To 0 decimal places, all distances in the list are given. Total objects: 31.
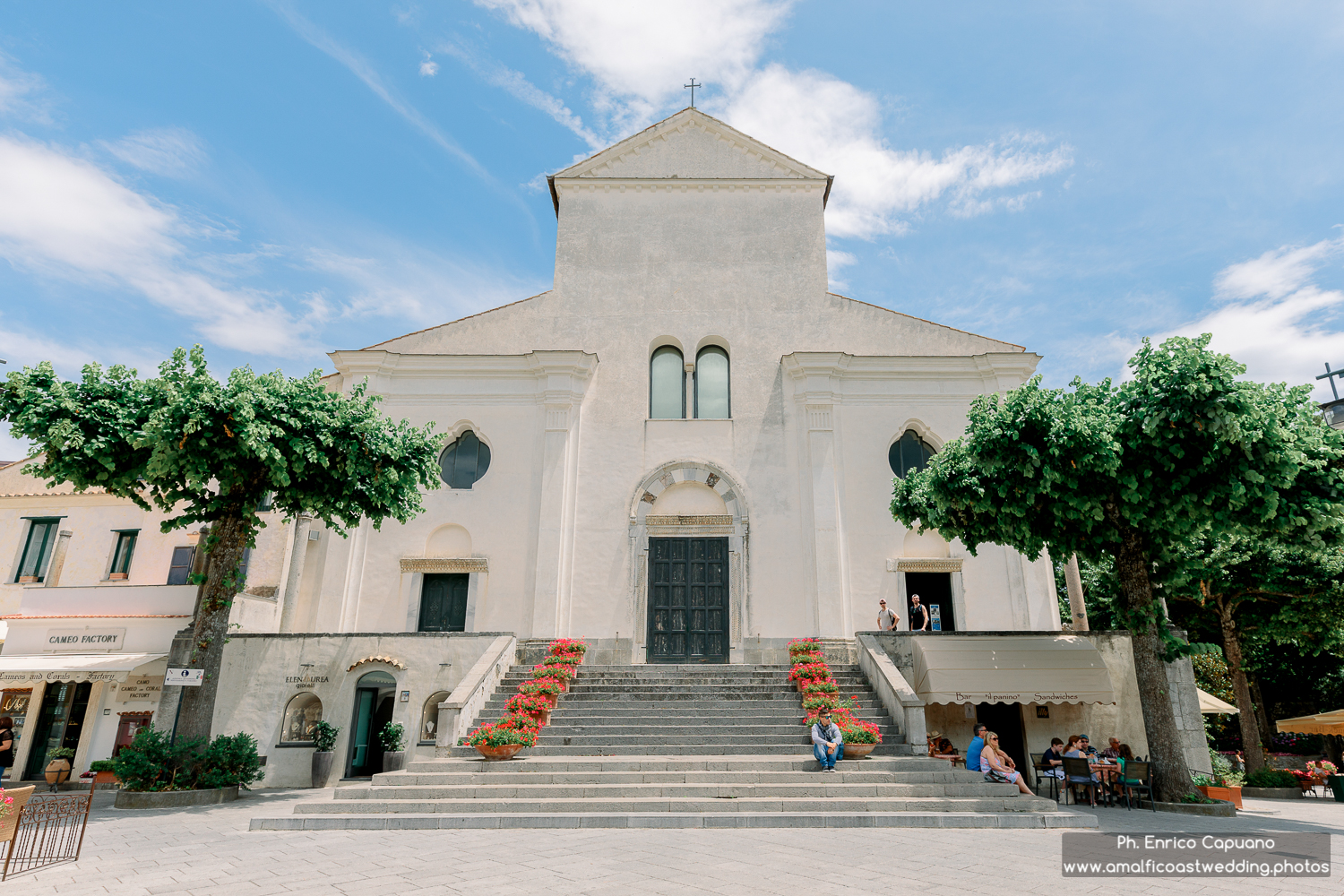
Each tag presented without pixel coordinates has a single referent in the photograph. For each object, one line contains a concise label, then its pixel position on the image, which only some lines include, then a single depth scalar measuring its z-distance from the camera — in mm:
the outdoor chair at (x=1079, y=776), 14133
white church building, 20125
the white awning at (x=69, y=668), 17906
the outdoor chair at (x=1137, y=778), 14031
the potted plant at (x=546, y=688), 15375
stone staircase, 11188
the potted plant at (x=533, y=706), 14664
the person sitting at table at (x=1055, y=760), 14745
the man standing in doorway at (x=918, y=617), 19906
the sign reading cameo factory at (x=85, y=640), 19578
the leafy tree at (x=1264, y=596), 22575
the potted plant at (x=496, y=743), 13328
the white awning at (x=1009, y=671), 15805
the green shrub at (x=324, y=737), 16672
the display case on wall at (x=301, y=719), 17375
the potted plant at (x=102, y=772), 17295
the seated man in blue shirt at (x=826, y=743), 12766
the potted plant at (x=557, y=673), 16391
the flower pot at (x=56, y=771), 18016
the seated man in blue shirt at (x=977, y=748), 13453
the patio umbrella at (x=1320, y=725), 22797
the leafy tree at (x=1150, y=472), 12719
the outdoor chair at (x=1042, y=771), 14672
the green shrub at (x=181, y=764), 13766
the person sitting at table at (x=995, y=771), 12750
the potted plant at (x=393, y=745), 15828
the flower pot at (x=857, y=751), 13266
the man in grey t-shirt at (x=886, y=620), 18797
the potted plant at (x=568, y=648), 17408
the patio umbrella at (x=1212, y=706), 20958
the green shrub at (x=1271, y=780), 21328
